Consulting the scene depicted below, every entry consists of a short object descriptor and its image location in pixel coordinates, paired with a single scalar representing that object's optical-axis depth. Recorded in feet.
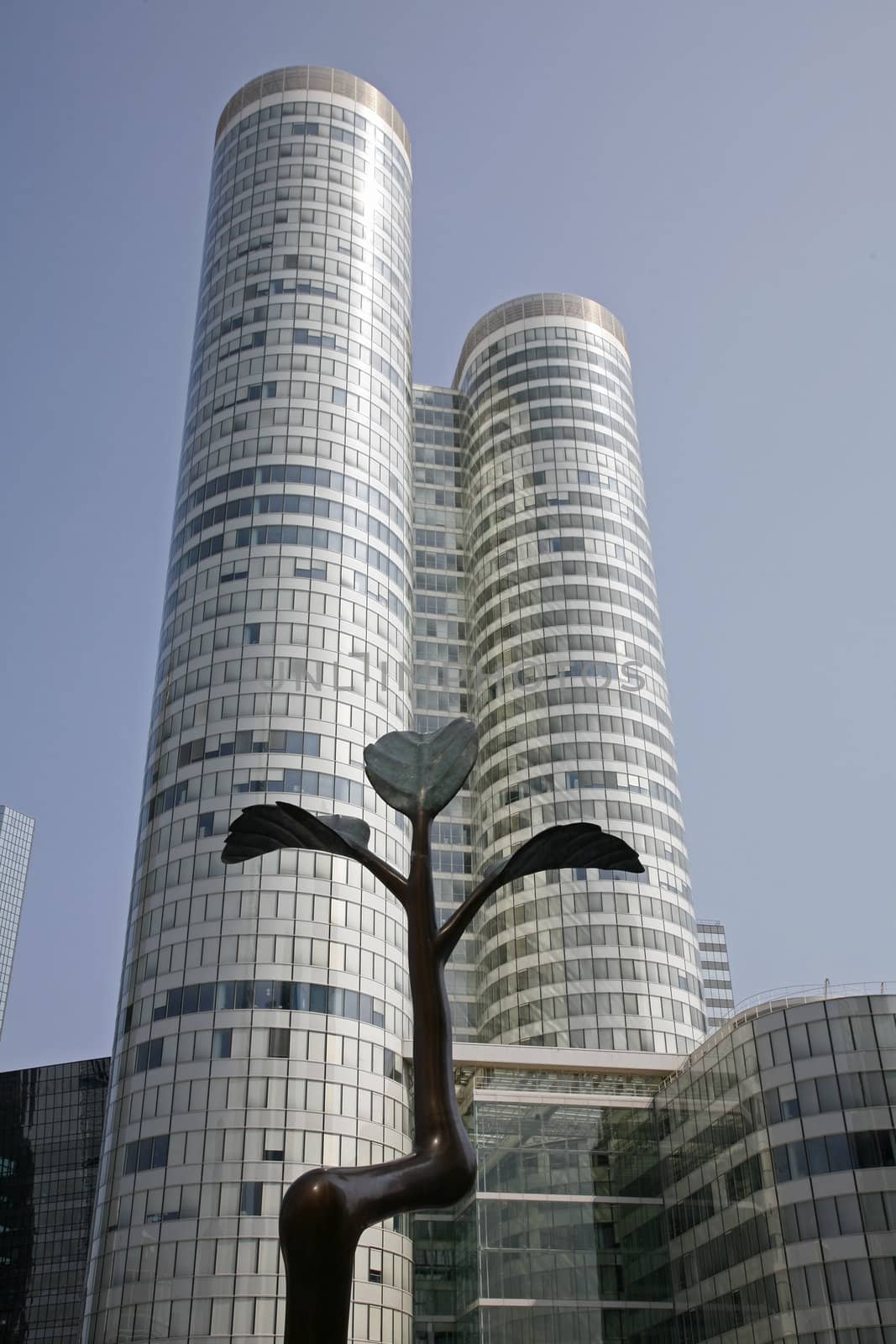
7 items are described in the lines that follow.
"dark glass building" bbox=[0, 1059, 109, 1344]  331.36
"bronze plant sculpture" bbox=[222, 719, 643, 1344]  42.19
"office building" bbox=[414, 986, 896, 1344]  172.04
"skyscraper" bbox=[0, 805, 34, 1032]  623.20
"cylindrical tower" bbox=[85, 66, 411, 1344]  206.18
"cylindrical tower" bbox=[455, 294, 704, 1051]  291.58
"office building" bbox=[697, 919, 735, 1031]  489.67
